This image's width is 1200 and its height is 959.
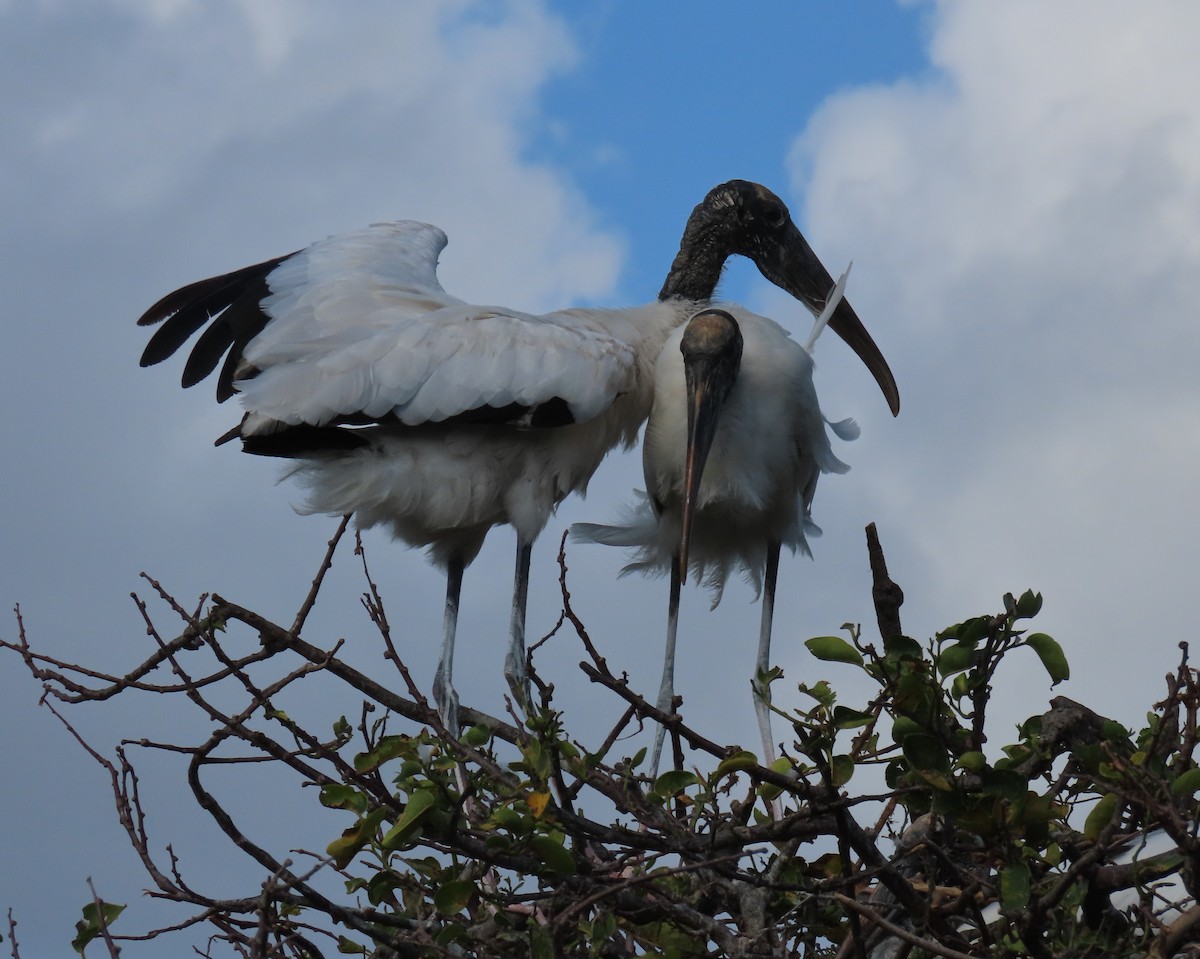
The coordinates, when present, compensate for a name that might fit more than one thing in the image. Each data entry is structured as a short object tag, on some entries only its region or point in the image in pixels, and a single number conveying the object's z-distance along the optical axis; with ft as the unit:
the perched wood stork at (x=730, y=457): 31.60
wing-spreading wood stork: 29.76
